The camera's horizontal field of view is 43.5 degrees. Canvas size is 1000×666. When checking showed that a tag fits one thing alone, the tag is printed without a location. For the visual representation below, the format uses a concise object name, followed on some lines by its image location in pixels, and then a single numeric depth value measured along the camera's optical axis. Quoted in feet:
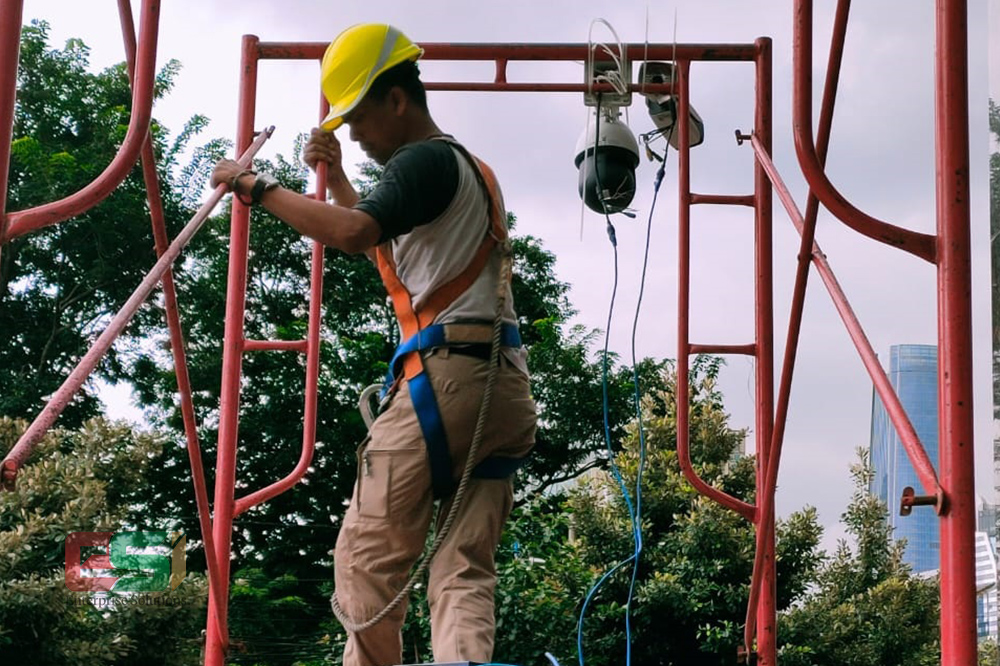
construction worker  7.52
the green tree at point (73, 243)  53.57
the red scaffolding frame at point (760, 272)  5.87
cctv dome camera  14.05
